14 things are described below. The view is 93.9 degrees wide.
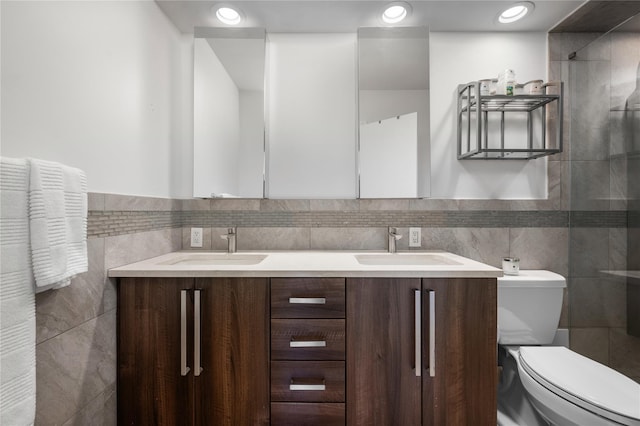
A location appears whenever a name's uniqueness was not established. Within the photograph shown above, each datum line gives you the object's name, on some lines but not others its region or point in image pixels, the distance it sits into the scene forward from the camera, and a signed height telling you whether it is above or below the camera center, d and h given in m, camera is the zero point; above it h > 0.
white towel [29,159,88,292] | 0.75 -0.03
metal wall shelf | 1.70 +0.51
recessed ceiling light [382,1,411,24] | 1.55 +1.07
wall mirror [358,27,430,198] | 1.71 +0.59
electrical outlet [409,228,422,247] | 1.76 -0.16
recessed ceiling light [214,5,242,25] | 1.59 +1.07
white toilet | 1.06 -0.67
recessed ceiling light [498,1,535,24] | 1.56 +1.07
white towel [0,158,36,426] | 0.68 -0.22
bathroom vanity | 1.18 -0.54
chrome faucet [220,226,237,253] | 1.65 -0.15
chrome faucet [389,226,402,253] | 1.67 -0.16
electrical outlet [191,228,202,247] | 1.78 -0.15
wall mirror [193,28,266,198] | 1.72 +0.58
